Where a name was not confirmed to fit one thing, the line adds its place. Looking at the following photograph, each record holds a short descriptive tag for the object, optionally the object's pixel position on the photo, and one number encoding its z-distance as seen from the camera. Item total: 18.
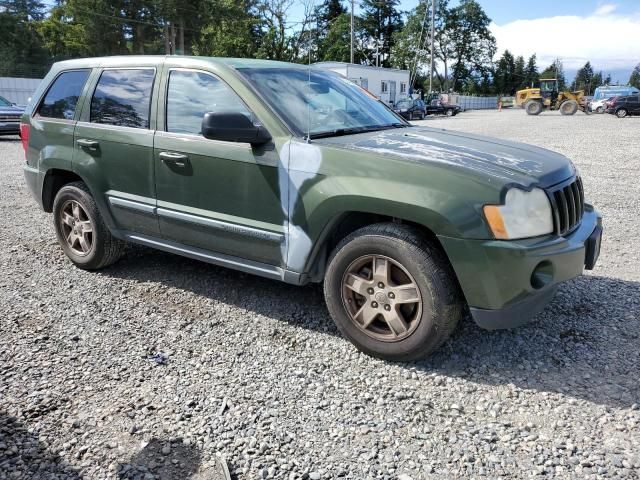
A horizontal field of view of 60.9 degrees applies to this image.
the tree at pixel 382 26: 80.94
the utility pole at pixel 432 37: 51.59
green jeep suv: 2.97
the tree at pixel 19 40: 48.96
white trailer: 39.08
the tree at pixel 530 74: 104.38
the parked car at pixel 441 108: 44.22
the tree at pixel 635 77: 117.31
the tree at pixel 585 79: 131.50
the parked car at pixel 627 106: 34.27
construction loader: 39.34
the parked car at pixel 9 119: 16.27
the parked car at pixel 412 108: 36.72
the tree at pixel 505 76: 95.00
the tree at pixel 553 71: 108.25
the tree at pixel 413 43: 74.38
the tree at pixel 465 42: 86.50
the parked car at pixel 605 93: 40.78
